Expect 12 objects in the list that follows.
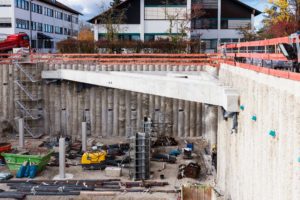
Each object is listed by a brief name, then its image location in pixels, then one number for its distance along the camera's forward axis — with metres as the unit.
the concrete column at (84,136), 24.11
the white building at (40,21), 58.72
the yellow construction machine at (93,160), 21.00
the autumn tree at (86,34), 76.23
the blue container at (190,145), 24.03
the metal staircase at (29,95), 28.17
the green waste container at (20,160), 20.50
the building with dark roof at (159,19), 46.56
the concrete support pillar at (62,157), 19.45
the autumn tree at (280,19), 32.47
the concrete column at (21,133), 24.67
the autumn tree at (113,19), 43.28
